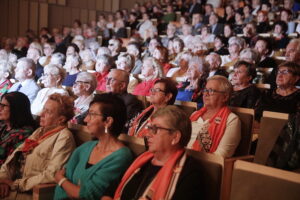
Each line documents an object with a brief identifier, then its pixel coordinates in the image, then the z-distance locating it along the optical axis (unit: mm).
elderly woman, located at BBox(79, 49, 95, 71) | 4609
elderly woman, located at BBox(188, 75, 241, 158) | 1948
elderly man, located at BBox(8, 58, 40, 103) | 3354
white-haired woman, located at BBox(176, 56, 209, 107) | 2865
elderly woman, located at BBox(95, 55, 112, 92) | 3893
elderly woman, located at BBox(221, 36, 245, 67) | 4137
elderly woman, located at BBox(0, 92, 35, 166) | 2117
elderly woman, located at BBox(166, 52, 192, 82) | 3773
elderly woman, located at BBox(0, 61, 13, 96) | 3602
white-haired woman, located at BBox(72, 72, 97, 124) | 2754
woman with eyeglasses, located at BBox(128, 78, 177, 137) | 2270
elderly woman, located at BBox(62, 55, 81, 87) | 4109
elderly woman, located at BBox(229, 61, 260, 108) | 2621
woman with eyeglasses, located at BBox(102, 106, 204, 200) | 1309
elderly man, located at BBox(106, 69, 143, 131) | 2551
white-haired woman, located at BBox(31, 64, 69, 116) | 3150
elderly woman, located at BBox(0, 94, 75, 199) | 1815
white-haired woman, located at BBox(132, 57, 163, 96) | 3330
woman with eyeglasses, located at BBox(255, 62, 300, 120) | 2377
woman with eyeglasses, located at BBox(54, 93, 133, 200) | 1573
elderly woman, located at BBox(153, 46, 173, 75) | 4223
